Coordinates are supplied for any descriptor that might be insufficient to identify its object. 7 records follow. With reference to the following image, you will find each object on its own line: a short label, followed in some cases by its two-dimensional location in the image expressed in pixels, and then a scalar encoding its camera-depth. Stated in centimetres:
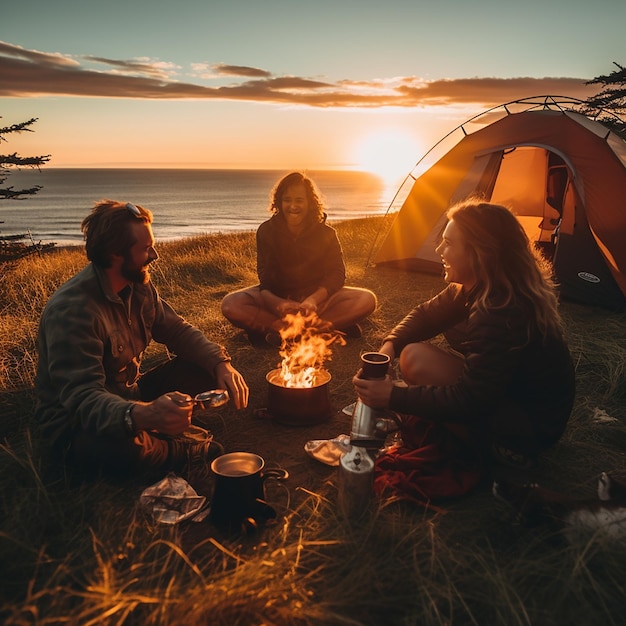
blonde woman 239
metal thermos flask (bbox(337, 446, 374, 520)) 237
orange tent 607
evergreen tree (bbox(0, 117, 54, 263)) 698
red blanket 260
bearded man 247
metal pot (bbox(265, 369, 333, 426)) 351
